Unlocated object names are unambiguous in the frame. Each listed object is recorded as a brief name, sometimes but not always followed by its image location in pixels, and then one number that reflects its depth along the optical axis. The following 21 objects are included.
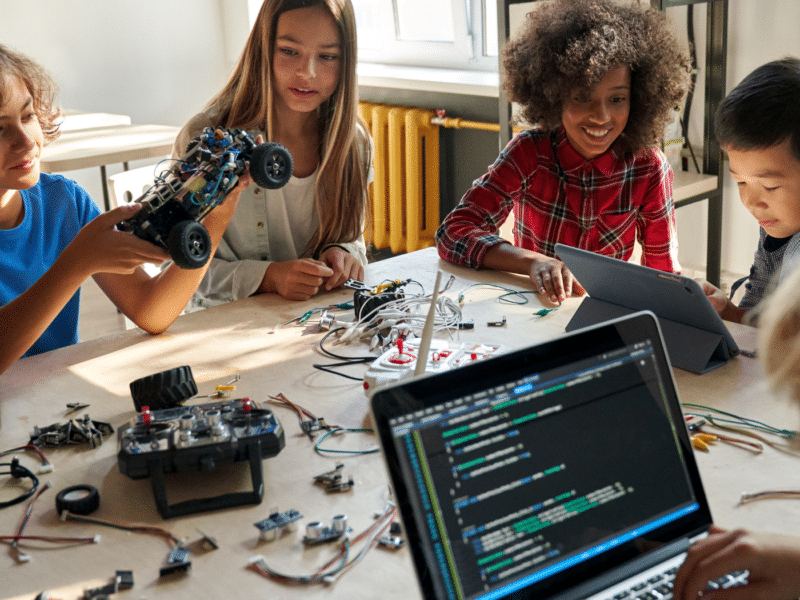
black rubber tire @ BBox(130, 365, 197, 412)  1.01
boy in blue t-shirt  1.18
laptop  0.60
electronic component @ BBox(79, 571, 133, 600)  0.71
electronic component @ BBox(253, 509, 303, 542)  0.78
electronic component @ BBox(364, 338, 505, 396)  1.04
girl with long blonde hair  1.63
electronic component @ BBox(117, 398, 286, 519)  0.84
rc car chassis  1.18
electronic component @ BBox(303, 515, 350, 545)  0.77
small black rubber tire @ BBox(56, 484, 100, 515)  0.83
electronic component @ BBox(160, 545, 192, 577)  0.74
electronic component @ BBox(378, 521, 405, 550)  0.76
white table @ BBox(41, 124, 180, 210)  2.44
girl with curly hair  1.69
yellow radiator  3.23
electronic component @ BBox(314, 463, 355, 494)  0.86
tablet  1.07
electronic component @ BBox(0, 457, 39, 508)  0.90
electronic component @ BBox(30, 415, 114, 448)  0.98
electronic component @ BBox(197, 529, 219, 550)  0.78
